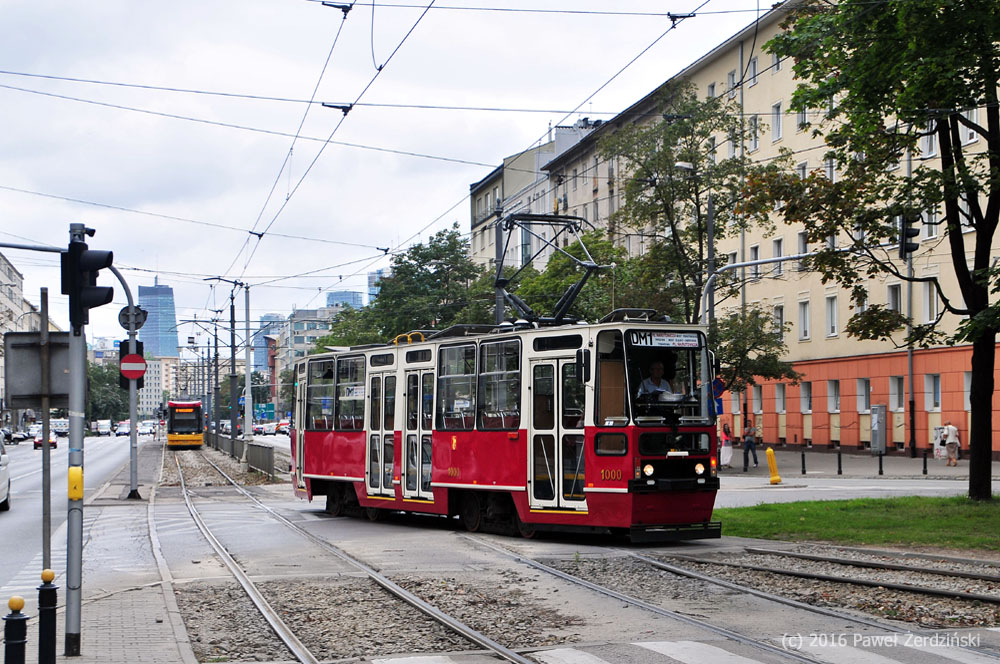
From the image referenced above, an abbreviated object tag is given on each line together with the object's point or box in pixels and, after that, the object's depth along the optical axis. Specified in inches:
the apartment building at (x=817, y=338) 1701.5
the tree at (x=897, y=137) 716.7
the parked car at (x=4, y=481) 946.1
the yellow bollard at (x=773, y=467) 1296.8
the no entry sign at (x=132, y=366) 1080.2
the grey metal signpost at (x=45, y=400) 333.1
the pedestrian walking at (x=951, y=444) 1587.1
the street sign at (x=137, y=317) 1202.0
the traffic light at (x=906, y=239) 895.7
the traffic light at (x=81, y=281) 334.0
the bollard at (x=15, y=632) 260.2
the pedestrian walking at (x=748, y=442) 1663.4
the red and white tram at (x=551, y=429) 619.2
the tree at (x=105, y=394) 6250.0
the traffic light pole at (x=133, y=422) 1107.9
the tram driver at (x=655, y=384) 625.3
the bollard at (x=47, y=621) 287.6
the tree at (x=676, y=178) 1464.1
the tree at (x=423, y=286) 2415.1
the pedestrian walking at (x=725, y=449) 1596.6
